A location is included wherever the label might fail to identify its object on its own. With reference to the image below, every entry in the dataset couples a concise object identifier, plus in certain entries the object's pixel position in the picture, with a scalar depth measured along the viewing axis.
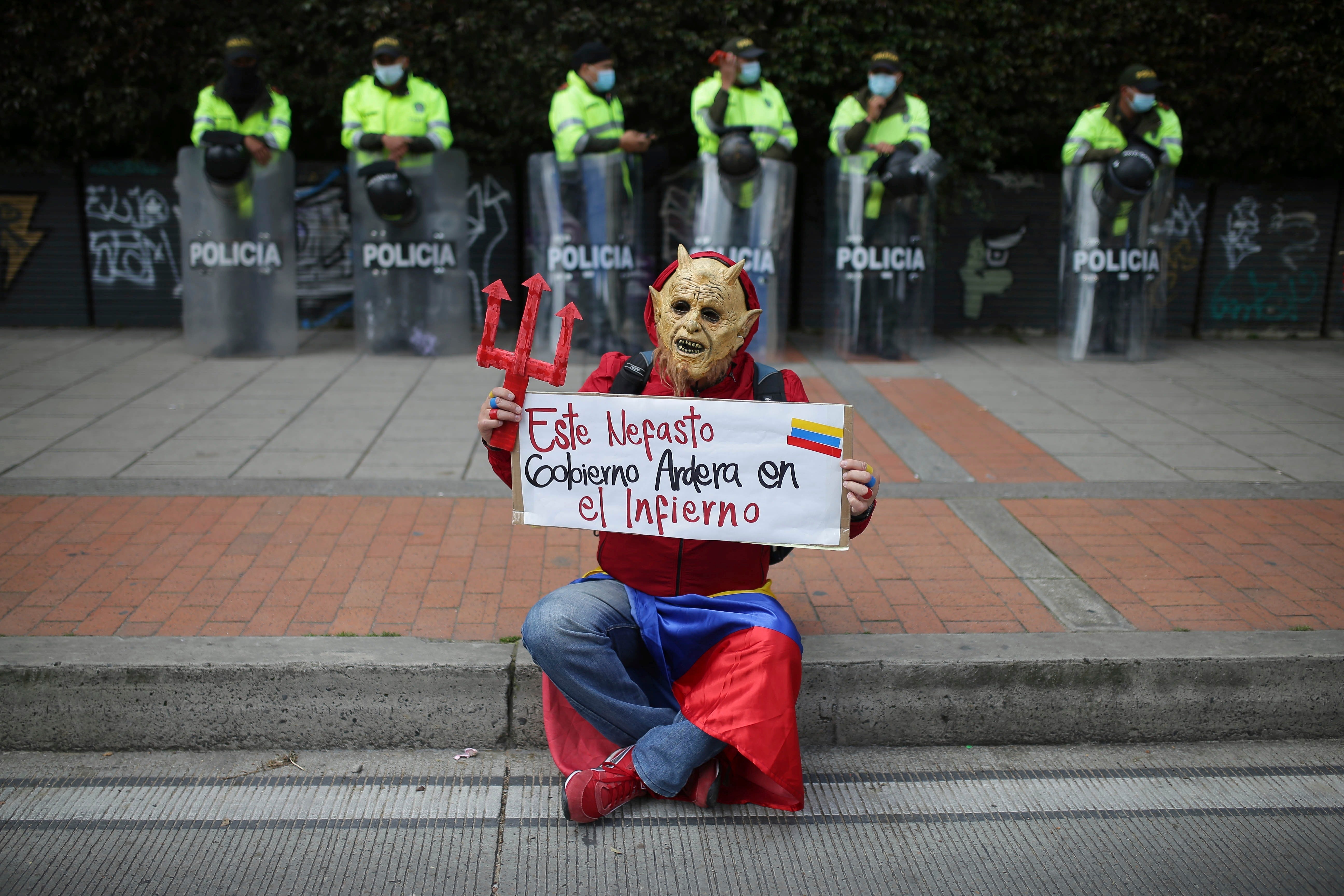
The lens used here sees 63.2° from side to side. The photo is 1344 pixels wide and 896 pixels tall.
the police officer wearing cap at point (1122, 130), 8.88
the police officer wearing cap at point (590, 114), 8.48
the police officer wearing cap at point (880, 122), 8.74
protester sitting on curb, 3.14
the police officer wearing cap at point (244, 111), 8.44
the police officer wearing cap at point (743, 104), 8.46
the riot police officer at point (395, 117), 8.64
